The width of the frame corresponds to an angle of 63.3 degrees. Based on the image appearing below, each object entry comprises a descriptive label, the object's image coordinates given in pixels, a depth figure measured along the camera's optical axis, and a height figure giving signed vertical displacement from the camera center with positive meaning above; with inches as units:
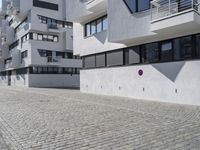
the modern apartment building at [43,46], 1056.2 +199.0
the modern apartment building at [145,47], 340.1 +71.9
